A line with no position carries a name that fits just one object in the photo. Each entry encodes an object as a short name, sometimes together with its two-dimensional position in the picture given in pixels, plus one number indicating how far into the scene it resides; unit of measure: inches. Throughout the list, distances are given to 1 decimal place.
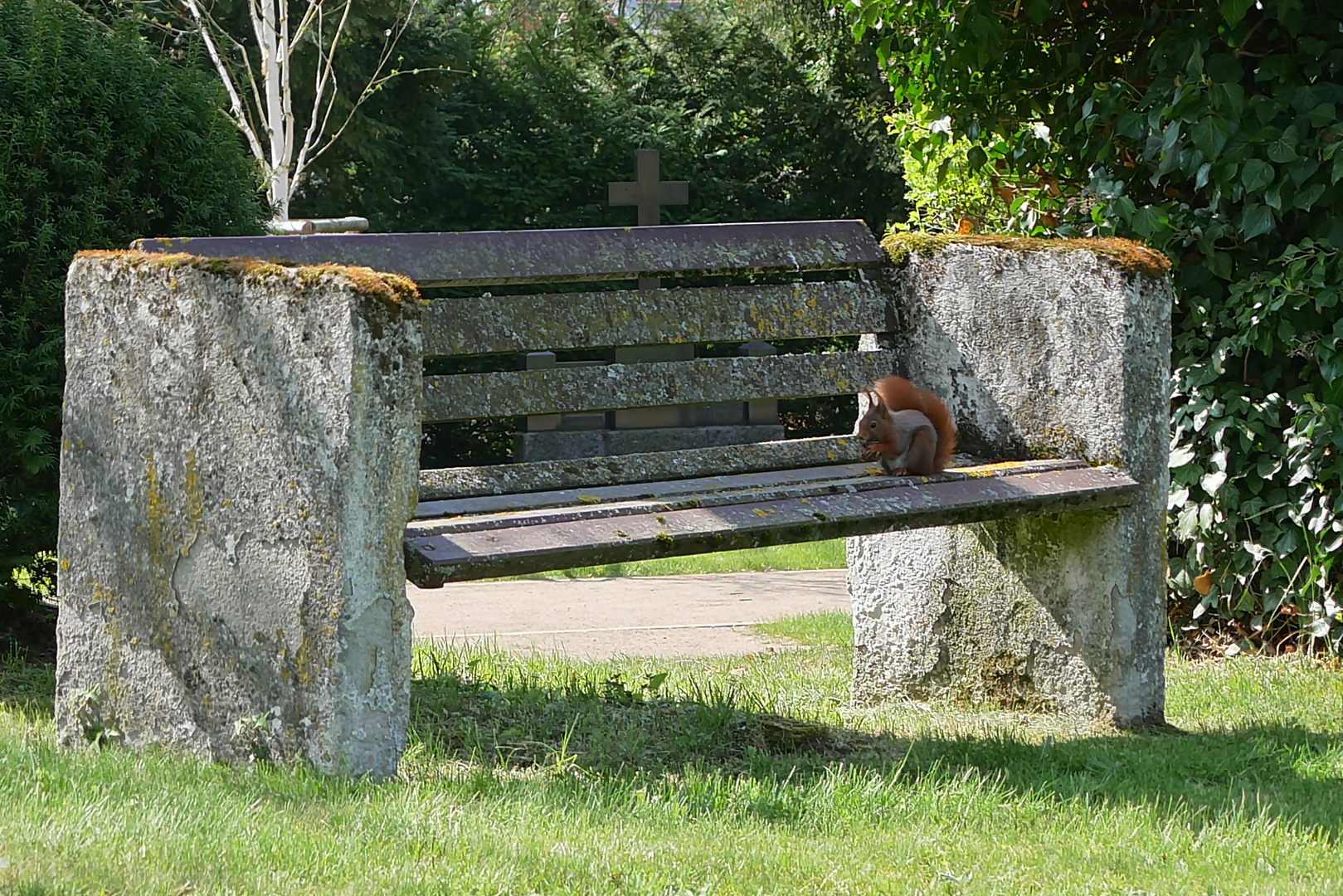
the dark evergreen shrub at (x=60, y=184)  380.8
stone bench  264.8
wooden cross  976.3
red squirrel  343.6
